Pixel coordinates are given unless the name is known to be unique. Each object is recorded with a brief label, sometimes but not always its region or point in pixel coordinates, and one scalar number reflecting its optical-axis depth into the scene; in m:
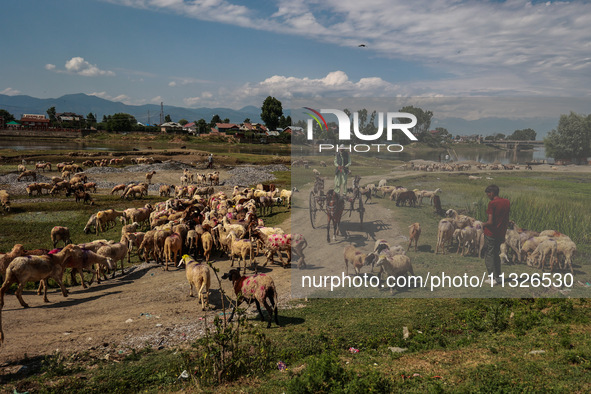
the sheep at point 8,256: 11.38
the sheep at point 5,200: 23.00
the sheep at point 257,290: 8.84
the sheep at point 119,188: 30.41
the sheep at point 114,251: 13.36
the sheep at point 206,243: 14.77
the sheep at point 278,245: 13.73
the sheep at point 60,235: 16.64
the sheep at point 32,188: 28.62
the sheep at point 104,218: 19.59
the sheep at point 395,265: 10.91
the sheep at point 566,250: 10.98
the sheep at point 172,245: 14.13
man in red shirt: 10.94
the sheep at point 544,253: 11.05
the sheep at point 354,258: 11.17
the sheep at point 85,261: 12.17
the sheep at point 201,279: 10.26
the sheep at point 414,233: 11.38
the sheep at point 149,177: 36.79
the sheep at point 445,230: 11.48
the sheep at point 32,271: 10.20
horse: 11.59
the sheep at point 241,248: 13.32
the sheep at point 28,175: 35.12
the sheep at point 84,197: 26.08
